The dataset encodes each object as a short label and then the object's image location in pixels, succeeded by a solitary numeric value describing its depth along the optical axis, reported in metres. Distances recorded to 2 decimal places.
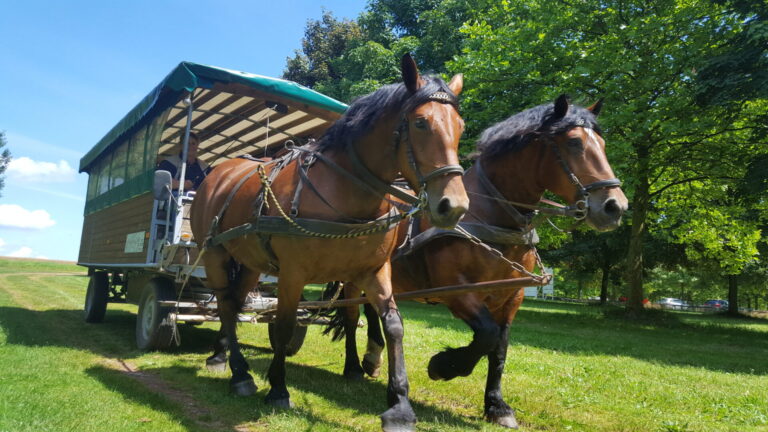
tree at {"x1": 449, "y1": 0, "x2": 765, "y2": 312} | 11.65
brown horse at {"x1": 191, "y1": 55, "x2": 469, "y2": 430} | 2.87
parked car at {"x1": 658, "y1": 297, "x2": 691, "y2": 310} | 53.41
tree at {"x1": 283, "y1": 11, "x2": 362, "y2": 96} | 25.58
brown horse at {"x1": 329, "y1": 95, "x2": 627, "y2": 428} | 3.57
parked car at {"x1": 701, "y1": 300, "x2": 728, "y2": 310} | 55.58
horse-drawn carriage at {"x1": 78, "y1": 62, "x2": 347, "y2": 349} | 5.84
